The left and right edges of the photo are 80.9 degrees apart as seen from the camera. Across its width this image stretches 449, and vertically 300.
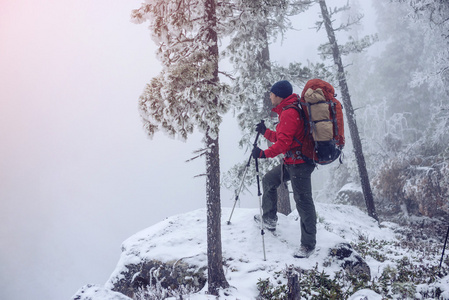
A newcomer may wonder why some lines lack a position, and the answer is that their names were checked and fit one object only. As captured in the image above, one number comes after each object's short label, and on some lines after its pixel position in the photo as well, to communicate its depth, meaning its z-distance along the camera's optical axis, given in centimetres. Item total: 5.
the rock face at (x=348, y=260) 520
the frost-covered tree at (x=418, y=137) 1194
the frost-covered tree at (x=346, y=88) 1252
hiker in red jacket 504
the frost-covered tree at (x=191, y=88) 464
